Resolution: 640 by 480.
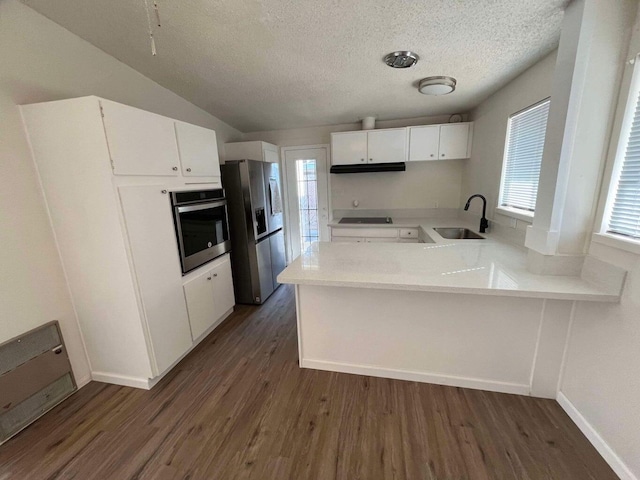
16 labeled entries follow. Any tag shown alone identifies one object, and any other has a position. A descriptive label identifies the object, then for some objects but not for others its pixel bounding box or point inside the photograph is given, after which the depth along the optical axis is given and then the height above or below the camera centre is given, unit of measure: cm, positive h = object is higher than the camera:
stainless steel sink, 302 -61
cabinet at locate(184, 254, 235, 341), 230 -101
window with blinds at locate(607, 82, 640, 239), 124 -5
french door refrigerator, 294 -45
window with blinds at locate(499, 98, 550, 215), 200 +15
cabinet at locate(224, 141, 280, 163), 356 +47
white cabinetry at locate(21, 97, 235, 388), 159 -21
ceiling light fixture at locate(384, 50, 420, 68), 193 +90
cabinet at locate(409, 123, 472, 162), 334 +47
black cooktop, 366 -54
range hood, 352 +19
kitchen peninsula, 148 -89
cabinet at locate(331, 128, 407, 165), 347 +47
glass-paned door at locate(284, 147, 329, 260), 410 -18
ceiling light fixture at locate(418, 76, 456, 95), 232 +82
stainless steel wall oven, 213 -33
